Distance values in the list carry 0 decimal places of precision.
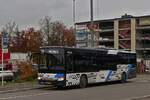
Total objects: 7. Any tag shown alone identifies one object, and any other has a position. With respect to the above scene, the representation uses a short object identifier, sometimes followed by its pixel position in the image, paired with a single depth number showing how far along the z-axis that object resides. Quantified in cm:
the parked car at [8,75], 3489
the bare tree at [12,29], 9189
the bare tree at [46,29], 7806
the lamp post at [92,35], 3994
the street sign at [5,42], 3095
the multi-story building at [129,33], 11456
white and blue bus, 2812
